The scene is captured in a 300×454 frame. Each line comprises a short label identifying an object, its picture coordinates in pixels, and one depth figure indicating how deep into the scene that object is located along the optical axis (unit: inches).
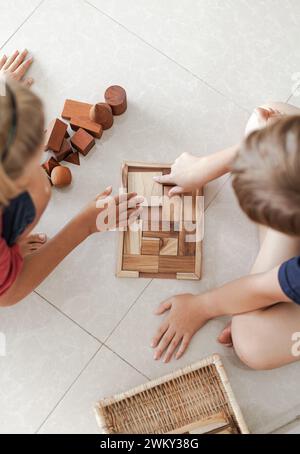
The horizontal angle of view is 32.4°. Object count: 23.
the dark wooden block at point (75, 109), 47.8
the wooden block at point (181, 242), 45.9
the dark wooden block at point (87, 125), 47.3
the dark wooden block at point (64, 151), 46.6
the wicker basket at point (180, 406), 40.0
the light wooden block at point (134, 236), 45.9
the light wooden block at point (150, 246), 45.8
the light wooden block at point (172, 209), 46.1
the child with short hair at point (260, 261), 28.0
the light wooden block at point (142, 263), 45.6
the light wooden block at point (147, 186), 46.5
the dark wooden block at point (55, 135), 46.0
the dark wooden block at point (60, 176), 45.4
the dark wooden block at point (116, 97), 47.3
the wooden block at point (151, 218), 46.1
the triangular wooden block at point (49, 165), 46.2
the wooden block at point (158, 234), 46.1
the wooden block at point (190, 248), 45.9
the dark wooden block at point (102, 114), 46.3
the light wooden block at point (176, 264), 45.7
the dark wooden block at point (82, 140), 46.8
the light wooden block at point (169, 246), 45.9
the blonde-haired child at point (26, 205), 26.6
